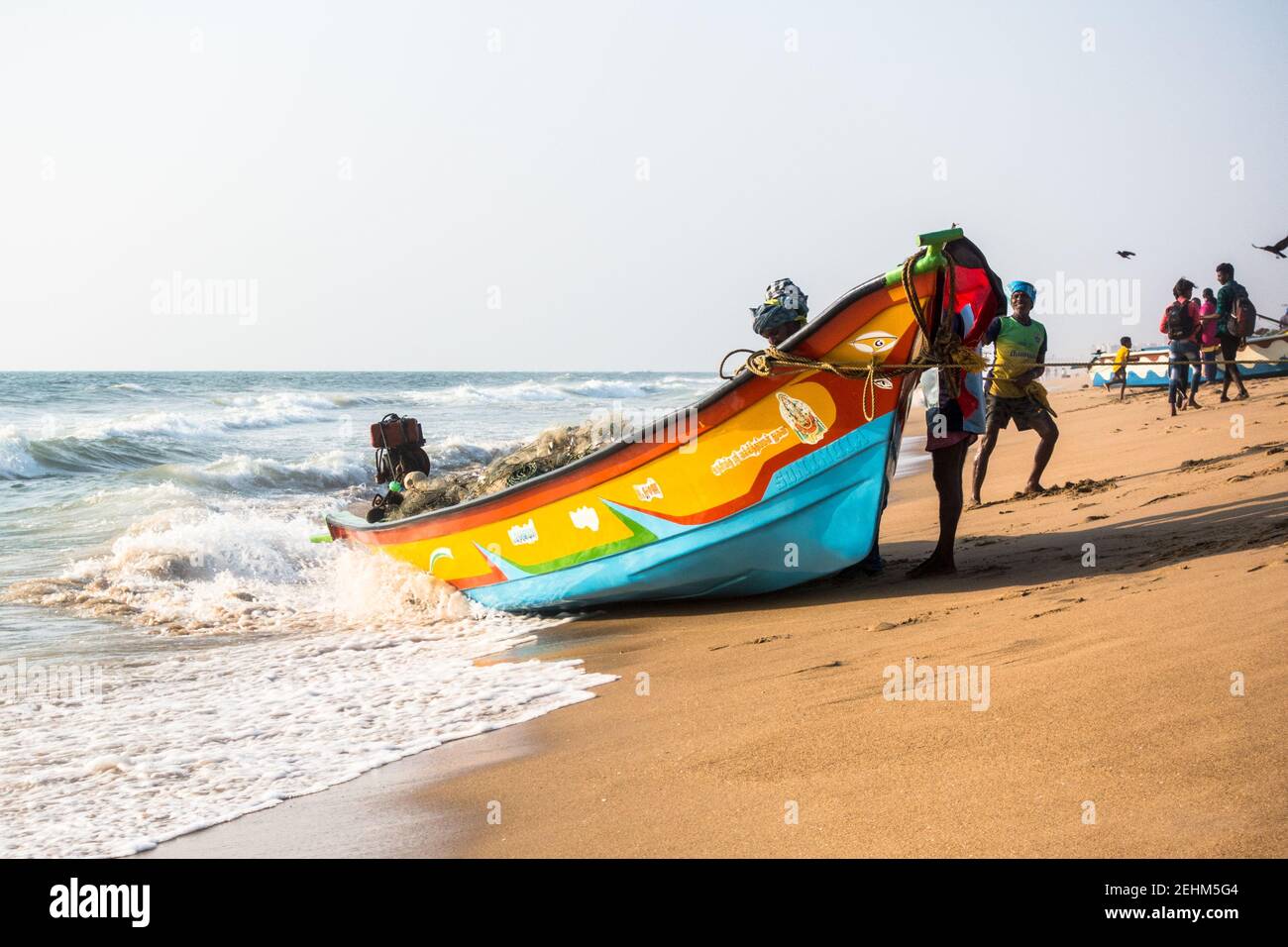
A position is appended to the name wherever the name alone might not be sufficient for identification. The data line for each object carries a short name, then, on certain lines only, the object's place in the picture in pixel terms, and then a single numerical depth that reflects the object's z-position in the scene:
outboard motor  9.68
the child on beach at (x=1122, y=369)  16.78
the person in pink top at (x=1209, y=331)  14.56
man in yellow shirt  8.42
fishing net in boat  7.88
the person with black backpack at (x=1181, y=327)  13.38
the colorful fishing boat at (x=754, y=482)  5.98
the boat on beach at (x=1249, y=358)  17.60
